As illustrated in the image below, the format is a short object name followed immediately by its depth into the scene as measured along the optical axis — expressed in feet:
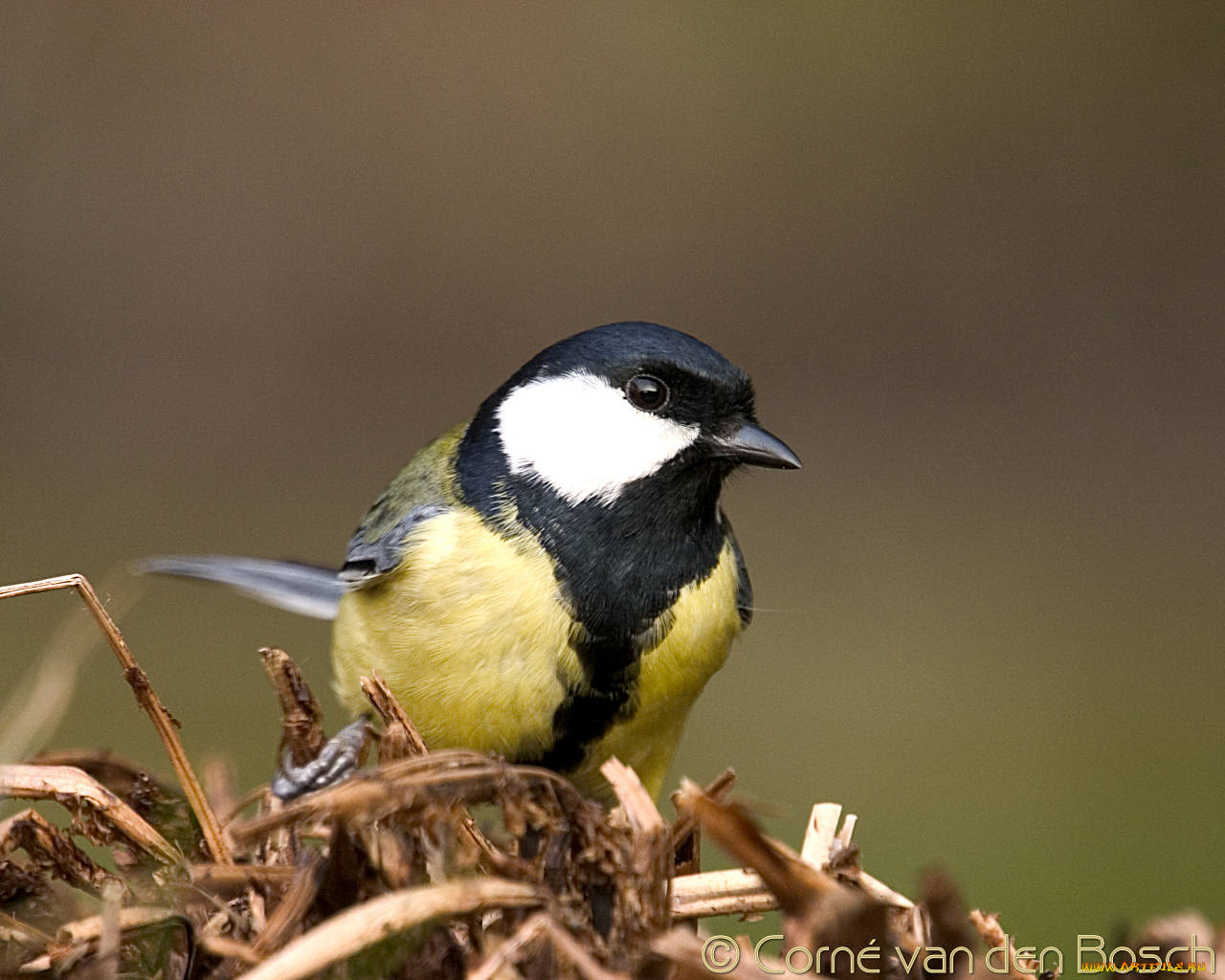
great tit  6.98
